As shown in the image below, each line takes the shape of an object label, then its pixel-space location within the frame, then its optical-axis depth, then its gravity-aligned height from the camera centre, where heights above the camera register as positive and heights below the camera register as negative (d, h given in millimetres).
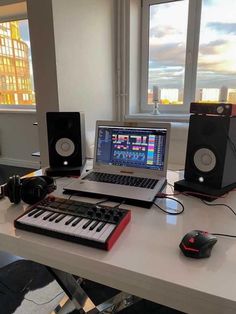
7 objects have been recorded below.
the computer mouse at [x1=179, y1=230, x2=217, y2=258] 647 -382
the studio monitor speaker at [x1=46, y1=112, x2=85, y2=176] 1312 -242
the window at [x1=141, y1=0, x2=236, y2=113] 2574 +478
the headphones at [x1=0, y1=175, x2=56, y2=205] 934 -343
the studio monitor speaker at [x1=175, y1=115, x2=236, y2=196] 1027 -248
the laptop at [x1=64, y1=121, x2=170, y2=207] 1046 -301
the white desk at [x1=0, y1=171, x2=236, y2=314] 559 -414
